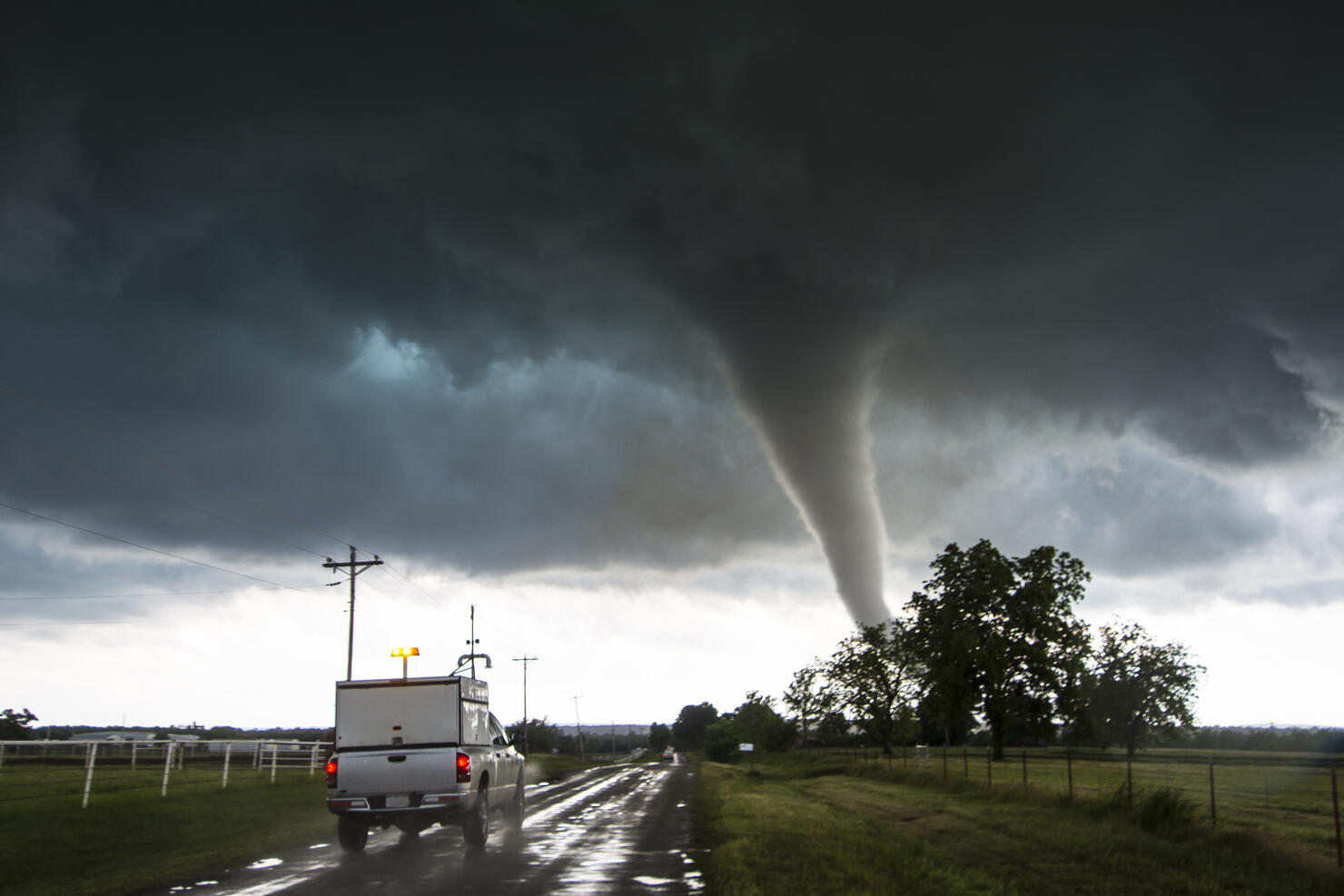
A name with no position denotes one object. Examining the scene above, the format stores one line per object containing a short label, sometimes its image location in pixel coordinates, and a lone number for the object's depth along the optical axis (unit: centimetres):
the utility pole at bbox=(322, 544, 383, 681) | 5391
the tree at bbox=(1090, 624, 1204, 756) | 8706
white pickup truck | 1805
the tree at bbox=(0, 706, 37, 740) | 7406
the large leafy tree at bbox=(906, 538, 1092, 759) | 6022
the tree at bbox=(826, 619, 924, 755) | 7488
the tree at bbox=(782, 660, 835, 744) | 8638
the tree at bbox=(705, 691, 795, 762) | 10800
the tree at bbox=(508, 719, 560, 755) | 12988
